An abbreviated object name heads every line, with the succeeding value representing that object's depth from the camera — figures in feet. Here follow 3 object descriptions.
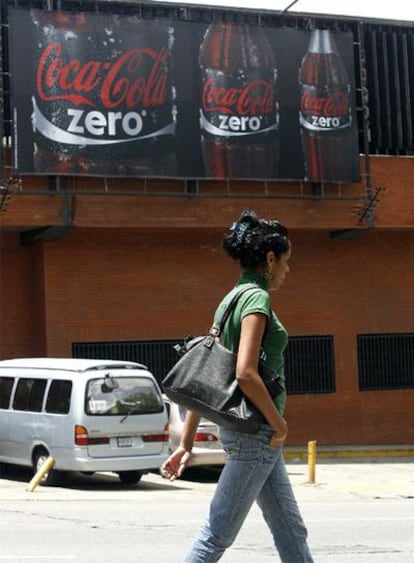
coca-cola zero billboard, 79.77
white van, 57.67
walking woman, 18.37
